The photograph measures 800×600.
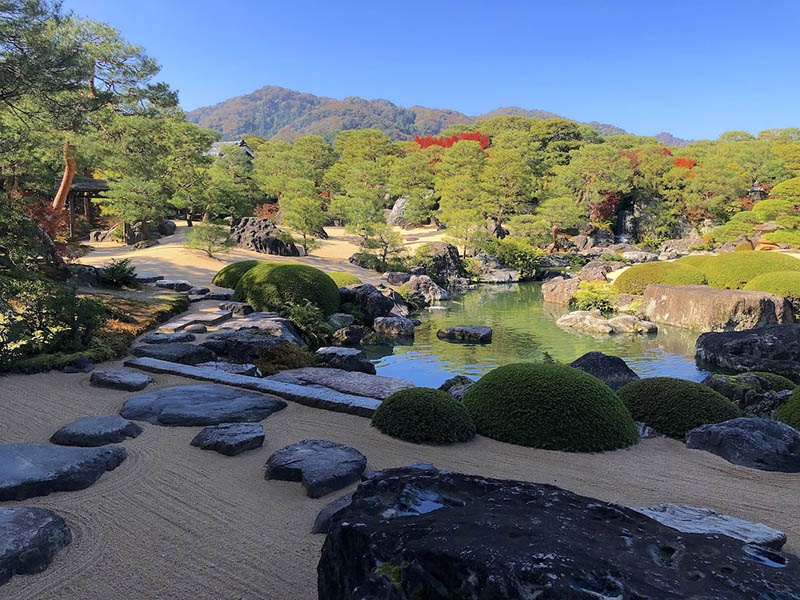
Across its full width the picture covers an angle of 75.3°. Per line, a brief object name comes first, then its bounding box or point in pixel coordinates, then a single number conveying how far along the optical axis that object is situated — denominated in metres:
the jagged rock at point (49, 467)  3.18
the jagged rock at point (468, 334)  12.03
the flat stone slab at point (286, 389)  5.08
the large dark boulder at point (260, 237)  22.05
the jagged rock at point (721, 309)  12.44
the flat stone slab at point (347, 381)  6.03
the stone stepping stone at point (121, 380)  5.68
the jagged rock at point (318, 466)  3.32
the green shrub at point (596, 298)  16.52
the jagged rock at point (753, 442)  3.88
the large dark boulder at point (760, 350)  9.26
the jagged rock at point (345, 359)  8.50
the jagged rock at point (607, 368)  7.50
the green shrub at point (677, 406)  4.79
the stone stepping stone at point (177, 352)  7.18
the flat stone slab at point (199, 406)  4.68
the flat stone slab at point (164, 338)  7.97
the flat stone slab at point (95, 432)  4.06
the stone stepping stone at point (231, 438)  3.96
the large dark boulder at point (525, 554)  1.58
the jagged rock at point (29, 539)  2.40
